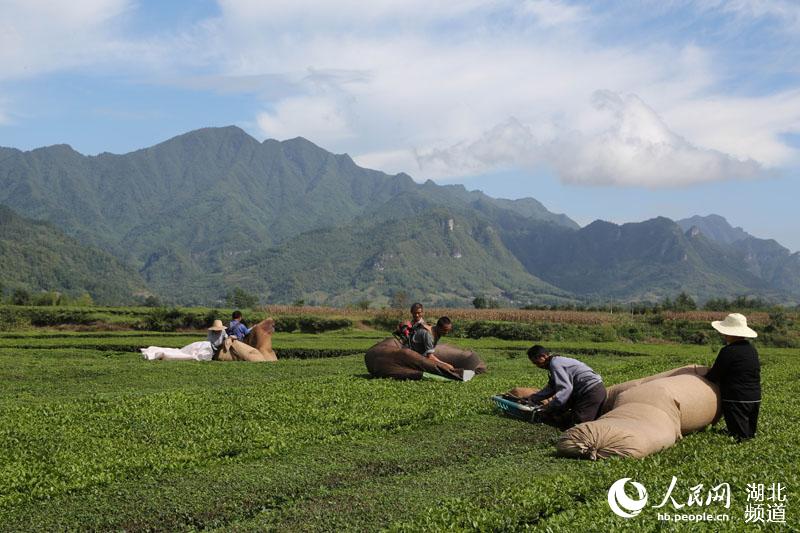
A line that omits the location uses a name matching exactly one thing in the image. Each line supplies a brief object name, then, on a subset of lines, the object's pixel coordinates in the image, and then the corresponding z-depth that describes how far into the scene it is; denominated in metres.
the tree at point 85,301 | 76.49
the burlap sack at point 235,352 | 23.25
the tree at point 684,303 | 71.69
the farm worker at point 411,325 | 17.39
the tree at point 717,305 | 83.06
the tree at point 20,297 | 65.38
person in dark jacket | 10.48
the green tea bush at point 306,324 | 48.97
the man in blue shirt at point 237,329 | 24.08
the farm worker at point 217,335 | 23.33
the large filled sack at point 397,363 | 16.72
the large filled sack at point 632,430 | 9.52
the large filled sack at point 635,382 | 11.38
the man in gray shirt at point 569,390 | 11.61
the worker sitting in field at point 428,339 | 16.88
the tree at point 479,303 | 92.59
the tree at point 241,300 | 93.15
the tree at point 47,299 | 68.88
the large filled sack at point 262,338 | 24.06
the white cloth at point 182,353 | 23.55
